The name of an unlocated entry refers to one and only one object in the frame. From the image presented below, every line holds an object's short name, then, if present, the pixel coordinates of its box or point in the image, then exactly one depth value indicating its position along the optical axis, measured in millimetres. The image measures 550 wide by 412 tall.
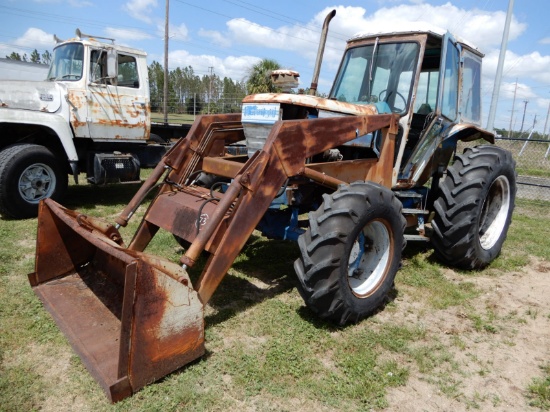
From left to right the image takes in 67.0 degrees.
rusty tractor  2590
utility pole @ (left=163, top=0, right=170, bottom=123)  20844
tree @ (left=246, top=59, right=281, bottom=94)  24172
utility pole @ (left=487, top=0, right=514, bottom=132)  10000
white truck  6367
